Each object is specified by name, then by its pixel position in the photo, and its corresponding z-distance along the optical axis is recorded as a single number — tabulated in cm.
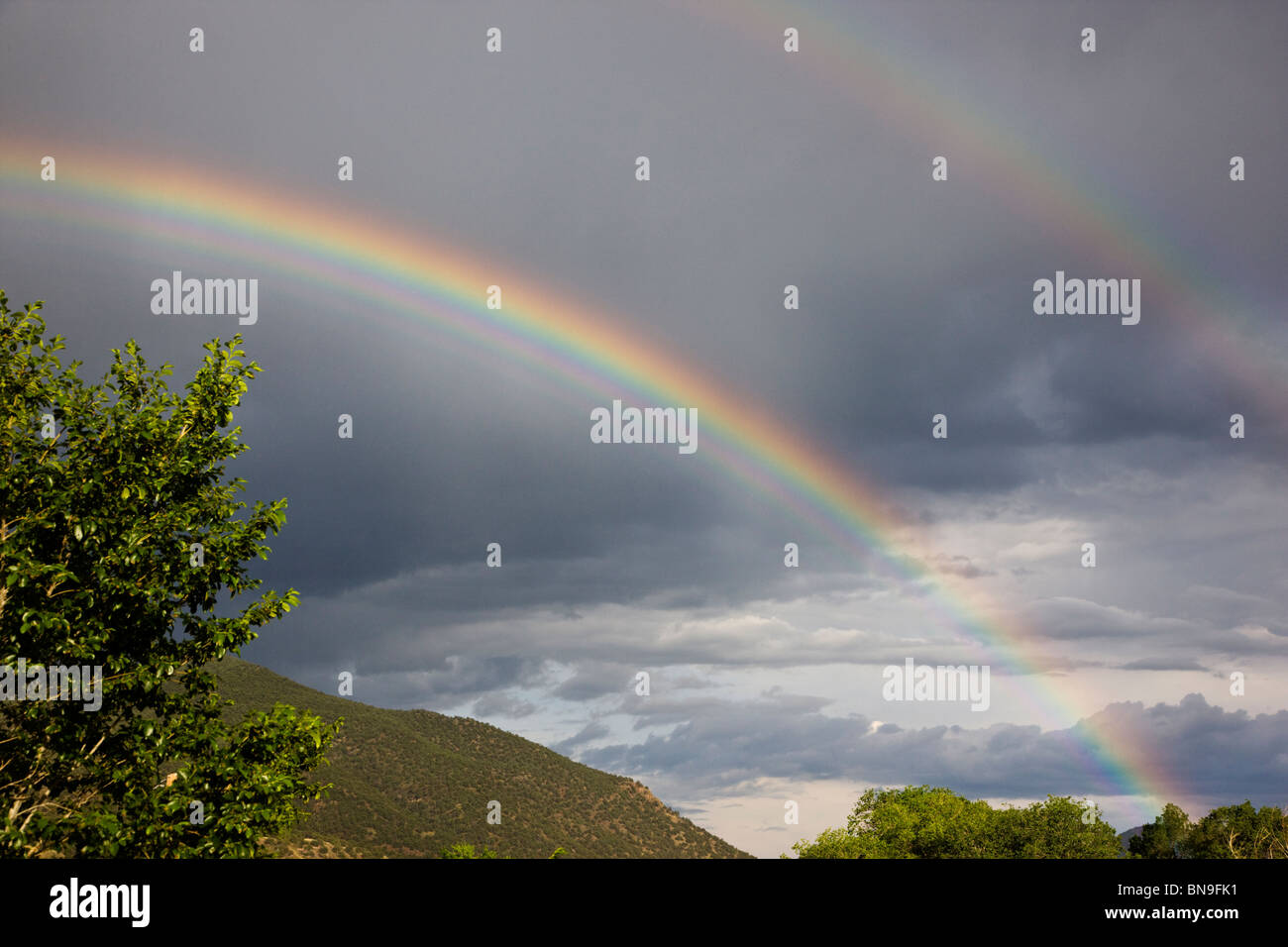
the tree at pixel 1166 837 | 10094
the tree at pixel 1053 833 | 6819
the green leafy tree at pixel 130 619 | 1589
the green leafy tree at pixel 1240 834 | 8738
